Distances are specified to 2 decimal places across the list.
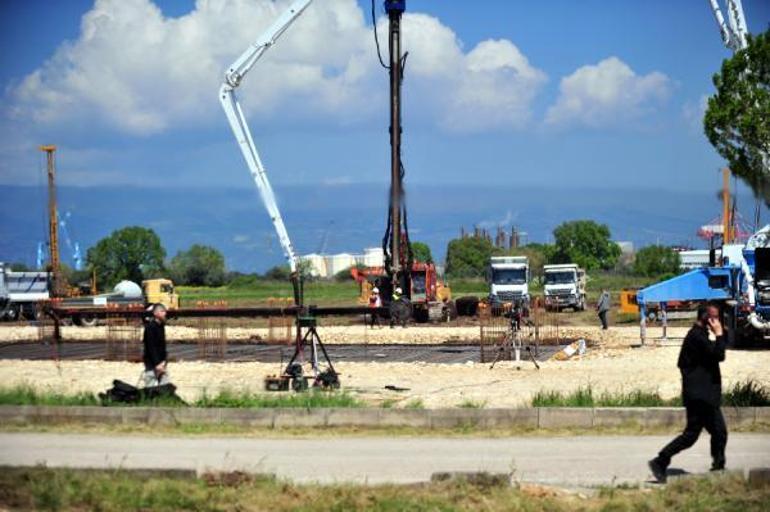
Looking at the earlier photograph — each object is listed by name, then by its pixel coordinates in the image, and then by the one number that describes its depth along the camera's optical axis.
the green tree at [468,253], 150.75
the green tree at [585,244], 150.25
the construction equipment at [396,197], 57.06
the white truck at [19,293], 68.19
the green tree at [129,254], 143.38
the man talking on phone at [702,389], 13.07
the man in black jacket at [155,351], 19.33
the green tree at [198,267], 135.50
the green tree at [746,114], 29.17
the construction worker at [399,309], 45.97
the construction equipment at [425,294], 58.09
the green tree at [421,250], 138.82
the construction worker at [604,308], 46.47
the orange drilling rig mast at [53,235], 77.31
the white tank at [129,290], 66.63
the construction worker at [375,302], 54.64
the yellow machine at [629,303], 59.20
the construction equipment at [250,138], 58.22
